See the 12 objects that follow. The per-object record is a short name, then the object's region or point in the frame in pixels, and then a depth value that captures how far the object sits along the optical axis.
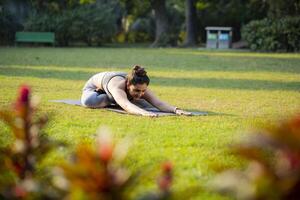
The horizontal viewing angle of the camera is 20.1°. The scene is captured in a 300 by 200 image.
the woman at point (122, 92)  12.66
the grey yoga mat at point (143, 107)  13.00
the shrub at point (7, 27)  55.57
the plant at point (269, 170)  2.53
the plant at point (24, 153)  3.13
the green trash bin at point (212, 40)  57.55
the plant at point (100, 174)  2.69
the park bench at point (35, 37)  54.72
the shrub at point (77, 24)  56.61
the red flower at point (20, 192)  3.08
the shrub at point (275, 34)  48.89
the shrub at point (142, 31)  77.78
